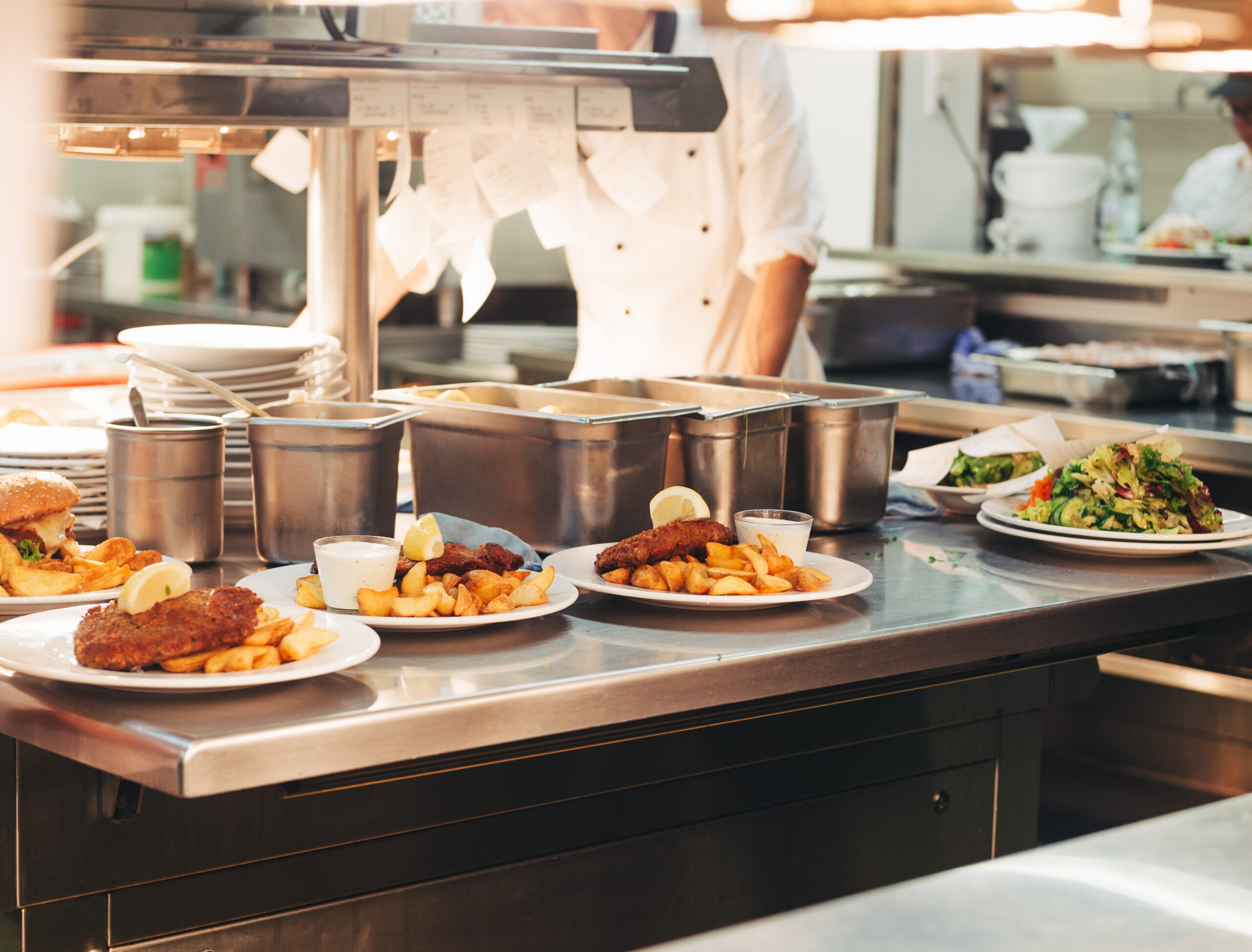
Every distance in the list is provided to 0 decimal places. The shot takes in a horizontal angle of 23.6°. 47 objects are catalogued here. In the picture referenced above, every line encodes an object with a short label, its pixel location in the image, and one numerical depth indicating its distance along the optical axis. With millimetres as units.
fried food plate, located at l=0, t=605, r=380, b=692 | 2286
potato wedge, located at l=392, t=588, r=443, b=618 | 2459
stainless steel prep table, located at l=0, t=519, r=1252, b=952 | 2327
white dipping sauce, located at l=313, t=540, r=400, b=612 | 2475
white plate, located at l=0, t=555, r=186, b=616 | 2478
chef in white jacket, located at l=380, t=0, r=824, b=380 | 3587
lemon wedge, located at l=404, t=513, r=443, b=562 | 2532
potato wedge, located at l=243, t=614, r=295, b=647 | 2335
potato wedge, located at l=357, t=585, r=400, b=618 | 2461
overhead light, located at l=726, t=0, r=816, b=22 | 2316
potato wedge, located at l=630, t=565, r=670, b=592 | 2562
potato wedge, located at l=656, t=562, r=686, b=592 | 2566
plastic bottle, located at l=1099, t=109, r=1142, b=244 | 5400
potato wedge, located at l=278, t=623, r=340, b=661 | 2335
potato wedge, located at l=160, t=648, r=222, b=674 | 2308
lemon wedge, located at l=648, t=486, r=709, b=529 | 2683
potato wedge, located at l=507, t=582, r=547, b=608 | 2486
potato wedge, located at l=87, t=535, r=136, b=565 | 2549
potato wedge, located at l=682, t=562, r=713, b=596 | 2557
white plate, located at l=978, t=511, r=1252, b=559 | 2830
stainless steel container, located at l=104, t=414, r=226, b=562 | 2617
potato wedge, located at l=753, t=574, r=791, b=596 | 2565
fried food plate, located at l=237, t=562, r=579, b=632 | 2448
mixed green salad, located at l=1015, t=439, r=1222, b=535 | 2852
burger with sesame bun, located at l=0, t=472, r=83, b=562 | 2527
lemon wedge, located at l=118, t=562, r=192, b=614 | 2322
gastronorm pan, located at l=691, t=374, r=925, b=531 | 2908
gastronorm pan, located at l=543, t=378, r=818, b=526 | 2795
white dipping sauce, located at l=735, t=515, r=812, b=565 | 2642
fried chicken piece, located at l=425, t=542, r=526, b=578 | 2535
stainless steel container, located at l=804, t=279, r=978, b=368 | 4526
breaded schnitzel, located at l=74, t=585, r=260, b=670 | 2301
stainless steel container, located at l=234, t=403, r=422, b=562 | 2631
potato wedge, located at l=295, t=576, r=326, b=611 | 2496
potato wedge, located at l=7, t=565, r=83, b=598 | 2493
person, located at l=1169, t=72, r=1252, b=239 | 6248
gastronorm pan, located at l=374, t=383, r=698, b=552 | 2699
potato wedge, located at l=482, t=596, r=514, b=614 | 2478
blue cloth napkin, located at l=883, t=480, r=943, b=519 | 3081
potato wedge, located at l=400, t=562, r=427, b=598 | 2494
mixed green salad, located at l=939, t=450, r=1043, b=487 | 3060
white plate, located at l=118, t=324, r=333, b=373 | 2819
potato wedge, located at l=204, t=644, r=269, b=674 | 2309
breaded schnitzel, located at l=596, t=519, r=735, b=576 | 2587
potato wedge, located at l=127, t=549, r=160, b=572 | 2538
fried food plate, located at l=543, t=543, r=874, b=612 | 2543
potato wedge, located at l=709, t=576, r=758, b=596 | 2551
